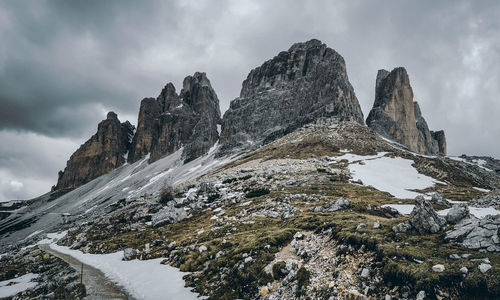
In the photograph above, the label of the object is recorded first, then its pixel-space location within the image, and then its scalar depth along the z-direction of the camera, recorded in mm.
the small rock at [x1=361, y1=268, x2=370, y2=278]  9641
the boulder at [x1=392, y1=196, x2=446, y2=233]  11891
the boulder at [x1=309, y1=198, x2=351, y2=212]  21719
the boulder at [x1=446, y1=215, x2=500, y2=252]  9088
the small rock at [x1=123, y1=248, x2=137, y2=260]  22403
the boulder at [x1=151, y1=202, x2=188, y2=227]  32781
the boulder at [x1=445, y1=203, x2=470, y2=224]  11855
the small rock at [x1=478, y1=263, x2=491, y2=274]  7616
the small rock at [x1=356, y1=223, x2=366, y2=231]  13259
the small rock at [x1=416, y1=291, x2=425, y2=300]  7746
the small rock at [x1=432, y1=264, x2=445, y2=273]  8289
